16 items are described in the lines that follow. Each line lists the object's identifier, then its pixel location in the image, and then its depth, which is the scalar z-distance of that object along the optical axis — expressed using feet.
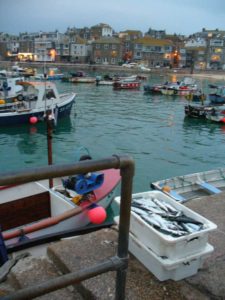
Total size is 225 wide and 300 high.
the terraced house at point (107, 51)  339.53
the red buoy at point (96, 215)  21.54
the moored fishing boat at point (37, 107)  71.87
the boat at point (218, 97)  105.81
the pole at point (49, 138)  29.32
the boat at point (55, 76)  190.86
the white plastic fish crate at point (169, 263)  9.42
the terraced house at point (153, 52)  349.00
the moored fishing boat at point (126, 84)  158.81
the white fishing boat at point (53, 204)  20.57
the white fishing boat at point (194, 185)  29.07
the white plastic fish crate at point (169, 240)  9.41
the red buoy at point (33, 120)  72.02
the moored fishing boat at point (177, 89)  143.43
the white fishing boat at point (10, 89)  87.20
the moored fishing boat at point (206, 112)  89.03
